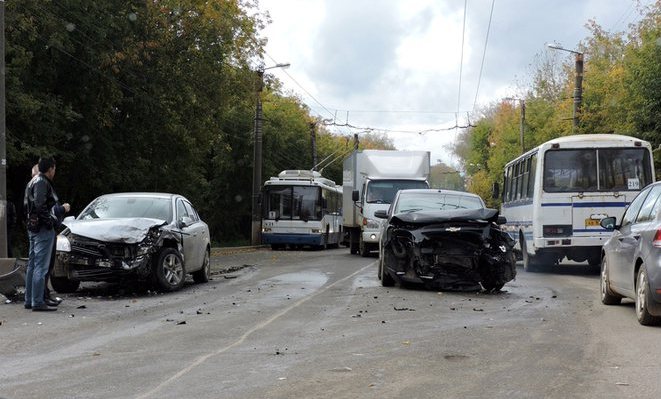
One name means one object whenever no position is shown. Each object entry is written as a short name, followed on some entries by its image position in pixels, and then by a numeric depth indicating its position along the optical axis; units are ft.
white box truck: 81.92
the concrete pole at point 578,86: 106.11
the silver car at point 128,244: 38.86
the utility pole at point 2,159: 48.91
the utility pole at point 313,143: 176.55
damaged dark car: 41.04
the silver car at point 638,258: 28.89
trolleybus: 119.34
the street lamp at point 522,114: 189.47
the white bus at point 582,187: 58.34
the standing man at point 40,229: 33.83
